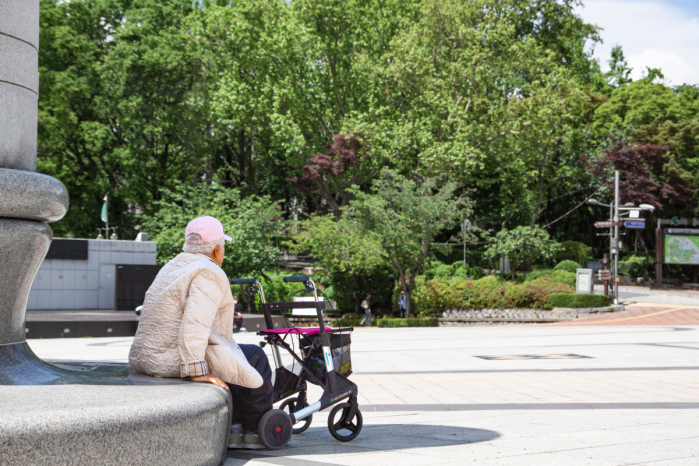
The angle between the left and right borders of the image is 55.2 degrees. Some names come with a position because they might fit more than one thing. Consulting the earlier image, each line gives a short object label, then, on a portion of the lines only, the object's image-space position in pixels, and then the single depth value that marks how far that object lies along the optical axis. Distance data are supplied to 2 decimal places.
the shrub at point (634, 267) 41.69
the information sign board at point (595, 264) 34.53
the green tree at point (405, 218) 27.27
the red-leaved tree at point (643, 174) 37.81
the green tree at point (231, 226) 28.39
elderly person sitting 4.15
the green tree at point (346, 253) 29.22
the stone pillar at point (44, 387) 3.26
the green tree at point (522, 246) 34.62
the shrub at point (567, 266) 35.97
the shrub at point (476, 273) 34.78
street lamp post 30.23
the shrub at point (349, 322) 27.38
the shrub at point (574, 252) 40.38
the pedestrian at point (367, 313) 26.73
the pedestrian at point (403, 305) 28.55
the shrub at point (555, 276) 31.16
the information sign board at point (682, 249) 36.72
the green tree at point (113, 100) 30.89
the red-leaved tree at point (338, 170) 32.09
